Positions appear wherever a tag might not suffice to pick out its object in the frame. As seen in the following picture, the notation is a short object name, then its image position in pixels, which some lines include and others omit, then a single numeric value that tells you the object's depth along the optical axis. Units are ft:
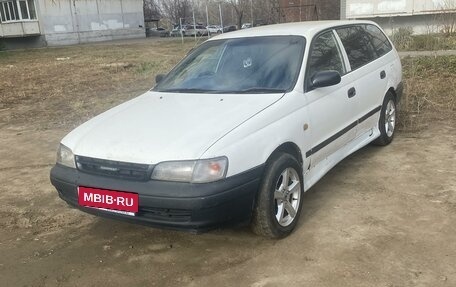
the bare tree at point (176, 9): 240.12
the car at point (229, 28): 158.26
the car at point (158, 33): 172.86
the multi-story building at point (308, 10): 102.31
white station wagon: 9.93
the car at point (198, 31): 163.53
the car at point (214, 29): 163.99
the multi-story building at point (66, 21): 119.75
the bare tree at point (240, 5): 151.88
